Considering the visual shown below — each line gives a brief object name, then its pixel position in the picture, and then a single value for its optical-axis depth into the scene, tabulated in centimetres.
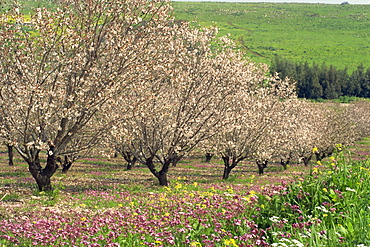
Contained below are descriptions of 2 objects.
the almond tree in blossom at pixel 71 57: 1498
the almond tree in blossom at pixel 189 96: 2086
